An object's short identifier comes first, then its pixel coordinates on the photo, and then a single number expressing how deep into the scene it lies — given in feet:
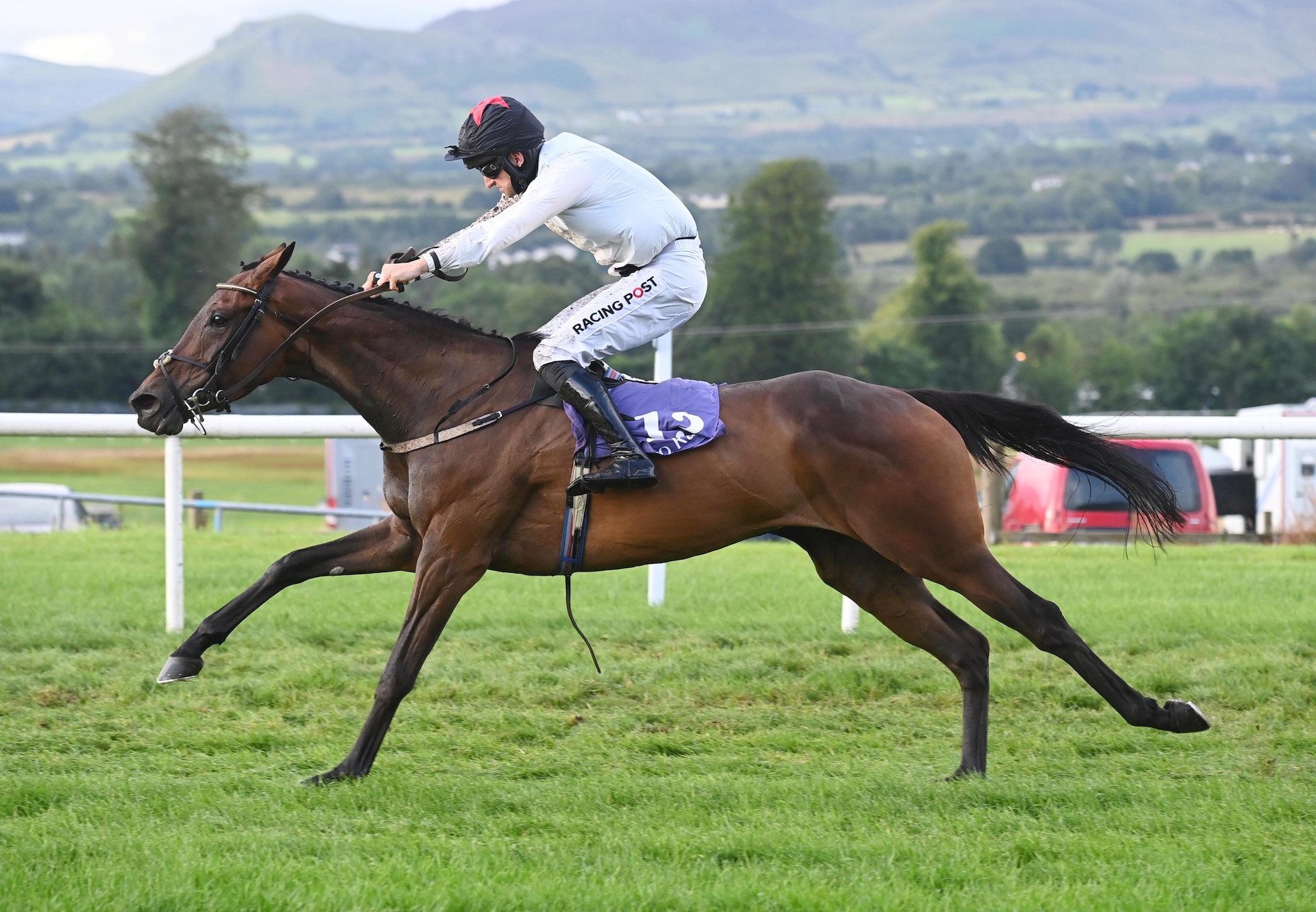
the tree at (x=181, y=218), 270.46
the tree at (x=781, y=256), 255.29
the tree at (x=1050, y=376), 262.26
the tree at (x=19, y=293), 273.54
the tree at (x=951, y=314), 266.36
